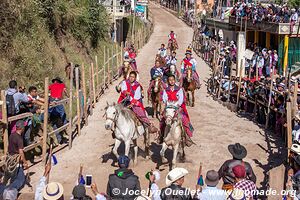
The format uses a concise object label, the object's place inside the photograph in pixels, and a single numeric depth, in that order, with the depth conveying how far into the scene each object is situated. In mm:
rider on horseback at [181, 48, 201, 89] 18658
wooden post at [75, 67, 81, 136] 14283
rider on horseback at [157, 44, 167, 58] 24547
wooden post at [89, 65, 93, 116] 17159
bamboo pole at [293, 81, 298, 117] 12630
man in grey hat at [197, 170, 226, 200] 6203
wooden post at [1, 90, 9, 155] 10203
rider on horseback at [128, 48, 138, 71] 20016
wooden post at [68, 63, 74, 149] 13277
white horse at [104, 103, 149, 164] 10627
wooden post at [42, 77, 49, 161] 11750
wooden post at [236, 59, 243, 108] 18359
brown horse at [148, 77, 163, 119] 15016
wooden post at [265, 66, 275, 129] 15094
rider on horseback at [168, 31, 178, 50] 33812
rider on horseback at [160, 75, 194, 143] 11328
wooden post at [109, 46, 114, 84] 23523
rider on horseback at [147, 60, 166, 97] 16822
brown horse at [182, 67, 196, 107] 18297
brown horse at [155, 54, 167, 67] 20344
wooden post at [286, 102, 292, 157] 10352
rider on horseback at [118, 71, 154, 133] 11930
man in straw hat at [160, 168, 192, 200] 6203
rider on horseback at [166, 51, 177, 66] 20316
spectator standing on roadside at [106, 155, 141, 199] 6500
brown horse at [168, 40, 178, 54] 33781
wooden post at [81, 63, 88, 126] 15281
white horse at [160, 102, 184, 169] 10727
